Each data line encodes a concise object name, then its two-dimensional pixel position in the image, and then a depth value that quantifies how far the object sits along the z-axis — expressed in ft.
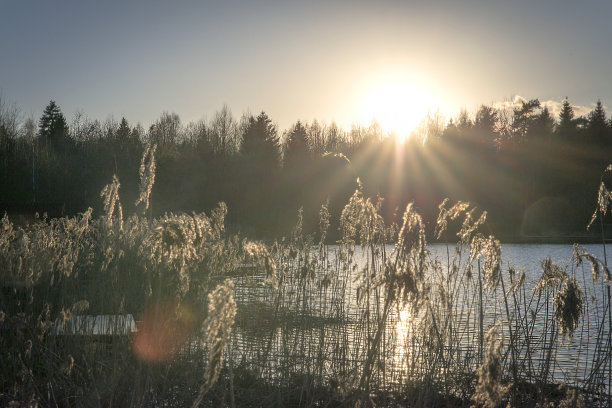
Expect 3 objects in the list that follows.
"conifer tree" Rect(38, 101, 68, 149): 126.93
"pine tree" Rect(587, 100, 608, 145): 121.49
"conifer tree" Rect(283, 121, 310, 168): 129.80
